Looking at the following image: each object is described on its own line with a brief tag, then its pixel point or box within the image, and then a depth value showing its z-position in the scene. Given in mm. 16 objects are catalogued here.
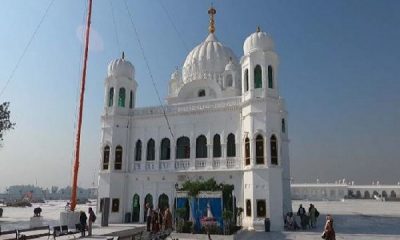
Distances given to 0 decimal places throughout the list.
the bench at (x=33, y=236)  13748
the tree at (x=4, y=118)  28328
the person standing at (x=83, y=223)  17391
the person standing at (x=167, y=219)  15133
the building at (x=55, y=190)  185000
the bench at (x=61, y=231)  15347
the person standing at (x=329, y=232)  12203
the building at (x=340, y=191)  72188
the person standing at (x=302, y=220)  21583
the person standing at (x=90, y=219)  17934
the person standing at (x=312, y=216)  22172
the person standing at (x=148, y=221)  16258
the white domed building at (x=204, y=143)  22203
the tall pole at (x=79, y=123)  20314
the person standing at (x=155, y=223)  14547
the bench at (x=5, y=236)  14184
